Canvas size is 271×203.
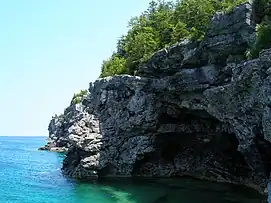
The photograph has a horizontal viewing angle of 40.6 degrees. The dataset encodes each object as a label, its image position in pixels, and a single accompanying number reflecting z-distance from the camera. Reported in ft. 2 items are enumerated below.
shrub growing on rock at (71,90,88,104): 287.48
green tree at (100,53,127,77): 146.33
